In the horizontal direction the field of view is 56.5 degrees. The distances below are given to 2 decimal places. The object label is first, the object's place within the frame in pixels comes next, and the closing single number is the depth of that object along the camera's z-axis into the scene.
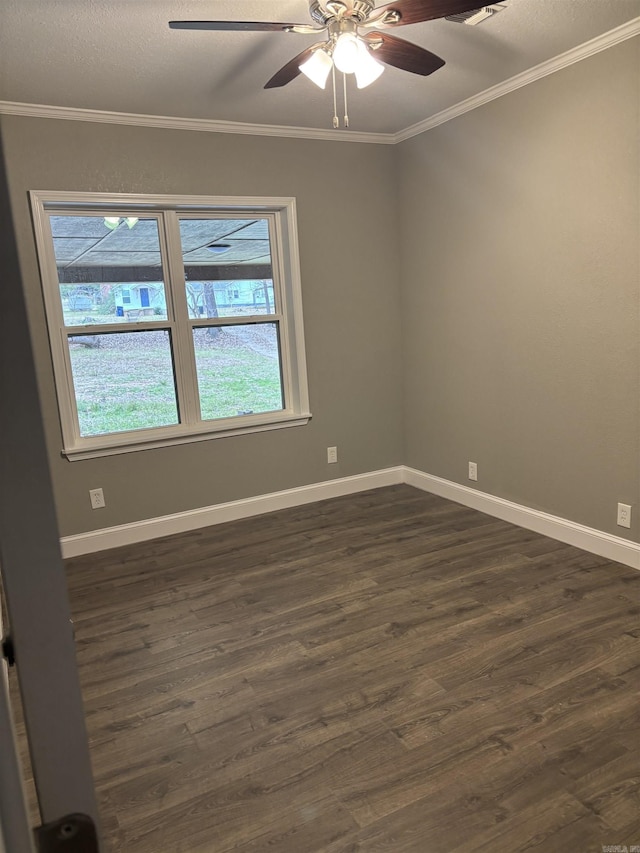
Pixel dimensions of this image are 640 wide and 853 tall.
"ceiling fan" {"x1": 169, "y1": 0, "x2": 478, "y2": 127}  2.00
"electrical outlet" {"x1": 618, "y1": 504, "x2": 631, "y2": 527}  3.18
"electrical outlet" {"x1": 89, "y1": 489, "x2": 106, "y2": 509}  3.79
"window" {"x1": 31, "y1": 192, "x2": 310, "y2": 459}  3.67
